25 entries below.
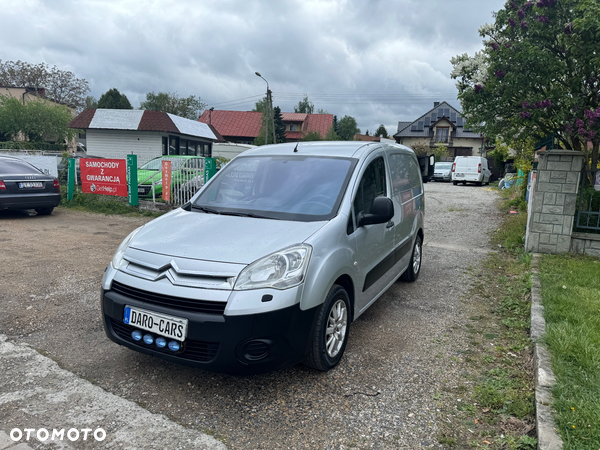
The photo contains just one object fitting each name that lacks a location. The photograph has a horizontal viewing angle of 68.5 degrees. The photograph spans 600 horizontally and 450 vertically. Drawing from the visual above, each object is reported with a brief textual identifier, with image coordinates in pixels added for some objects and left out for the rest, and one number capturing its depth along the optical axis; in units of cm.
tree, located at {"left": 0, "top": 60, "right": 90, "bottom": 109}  4650
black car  962
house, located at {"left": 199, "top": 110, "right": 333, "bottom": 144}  5134
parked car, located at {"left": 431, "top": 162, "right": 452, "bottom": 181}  3065
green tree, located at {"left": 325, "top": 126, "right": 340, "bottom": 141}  4901
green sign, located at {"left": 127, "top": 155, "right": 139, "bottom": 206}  1189
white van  2597
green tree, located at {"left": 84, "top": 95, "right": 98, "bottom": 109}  7190
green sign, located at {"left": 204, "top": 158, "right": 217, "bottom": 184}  1075
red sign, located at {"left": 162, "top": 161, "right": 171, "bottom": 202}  1140
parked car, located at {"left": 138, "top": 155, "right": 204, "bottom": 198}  1096
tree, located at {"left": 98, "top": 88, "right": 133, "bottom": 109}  4494
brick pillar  666
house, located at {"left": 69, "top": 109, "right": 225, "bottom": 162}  2495
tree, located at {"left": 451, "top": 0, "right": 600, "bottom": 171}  657
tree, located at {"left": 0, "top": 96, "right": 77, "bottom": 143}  3184
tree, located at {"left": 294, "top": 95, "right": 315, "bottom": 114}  8008
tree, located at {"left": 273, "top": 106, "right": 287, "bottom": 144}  4848
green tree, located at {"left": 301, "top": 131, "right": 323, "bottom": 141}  4841
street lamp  3327
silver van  286
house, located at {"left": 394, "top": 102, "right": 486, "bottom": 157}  5086
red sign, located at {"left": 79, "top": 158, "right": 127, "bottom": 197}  1234
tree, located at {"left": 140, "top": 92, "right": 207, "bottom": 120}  6000
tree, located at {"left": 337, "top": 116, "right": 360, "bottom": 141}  8406
